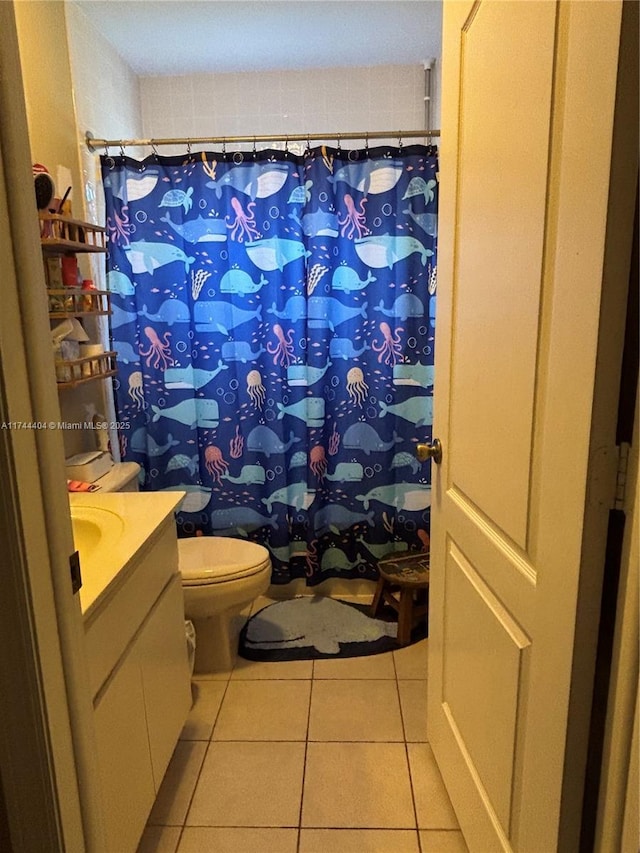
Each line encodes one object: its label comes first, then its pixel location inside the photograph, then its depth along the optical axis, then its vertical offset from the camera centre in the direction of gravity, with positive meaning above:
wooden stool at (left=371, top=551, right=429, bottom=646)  2.31 -1.16
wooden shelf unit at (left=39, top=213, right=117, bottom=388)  1.84 +0.05
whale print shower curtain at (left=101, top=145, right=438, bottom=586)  2.34 -0.15
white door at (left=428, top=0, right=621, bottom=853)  0.80 -0.14
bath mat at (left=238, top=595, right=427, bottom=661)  2.30 -1.36
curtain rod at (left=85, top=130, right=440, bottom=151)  2.27 +0.65
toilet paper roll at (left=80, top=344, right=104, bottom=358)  2.11 -0.16
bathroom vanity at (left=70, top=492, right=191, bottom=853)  1.17 -0.79
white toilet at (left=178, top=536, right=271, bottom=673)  2.06 -1.00
